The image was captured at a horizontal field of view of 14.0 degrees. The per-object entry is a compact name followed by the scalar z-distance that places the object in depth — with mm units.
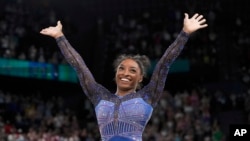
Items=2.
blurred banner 31098
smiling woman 7760
